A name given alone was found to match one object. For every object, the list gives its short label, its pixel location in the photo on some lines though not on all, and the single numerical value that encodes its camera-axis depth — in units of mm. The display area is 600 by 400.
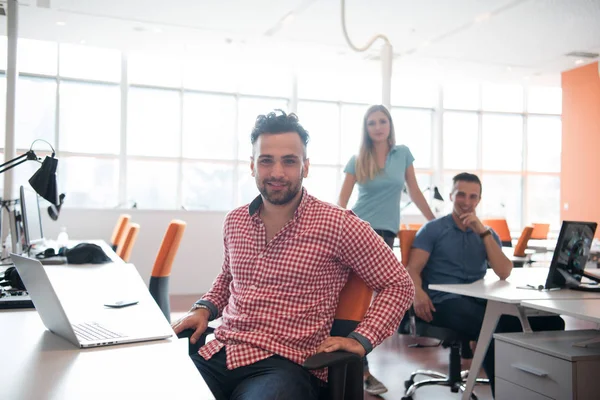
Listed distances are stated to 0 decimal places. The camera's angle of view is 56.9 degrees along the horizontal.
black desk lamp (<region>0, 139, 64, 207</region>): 2729
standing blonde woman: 3250
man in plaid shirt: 1559
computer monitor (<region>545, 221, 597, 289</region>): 2453
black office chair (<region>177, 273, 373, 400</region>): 1414
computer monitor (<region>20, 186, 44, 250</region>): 3355
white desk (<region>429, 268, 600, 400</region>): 2264
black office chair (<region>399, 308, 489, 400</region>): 2698
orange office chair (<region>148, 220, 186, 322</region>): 2803
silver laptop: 1299
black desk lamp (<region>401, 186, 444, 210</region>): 5293
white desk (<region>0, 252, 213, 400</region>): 1001
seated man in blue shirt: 2695
